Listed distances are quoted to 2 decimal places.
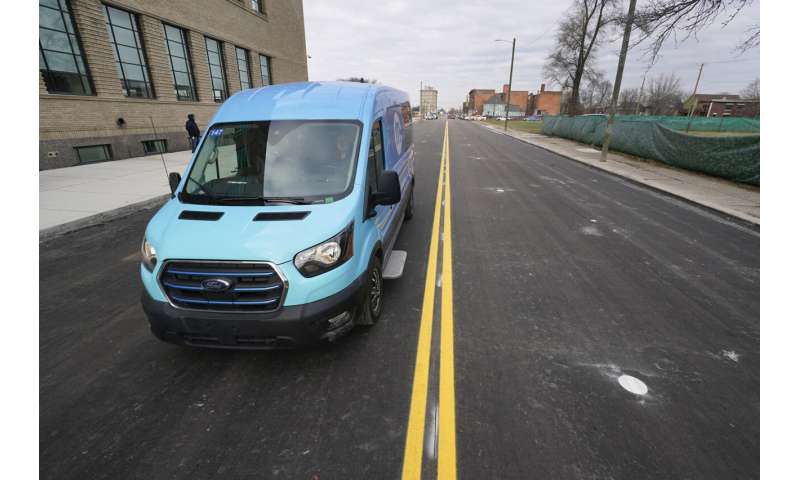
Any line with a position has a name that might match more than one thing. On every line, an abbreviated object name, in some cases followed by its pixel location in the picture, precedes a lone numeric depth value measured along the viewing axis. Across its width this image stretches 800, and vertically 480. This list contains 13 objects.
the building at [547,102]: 124.88
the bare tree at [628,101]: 73.06
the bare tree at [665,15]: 8.68
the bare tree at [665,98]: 76.62
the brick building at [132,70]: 11.81
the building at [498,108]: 129.25
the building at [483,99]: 143.88
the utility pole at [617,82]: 14.71
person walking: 14.10
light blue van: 2.68
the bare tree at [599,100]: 74.44
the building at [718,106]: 73.55
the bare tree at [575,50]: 32.94
